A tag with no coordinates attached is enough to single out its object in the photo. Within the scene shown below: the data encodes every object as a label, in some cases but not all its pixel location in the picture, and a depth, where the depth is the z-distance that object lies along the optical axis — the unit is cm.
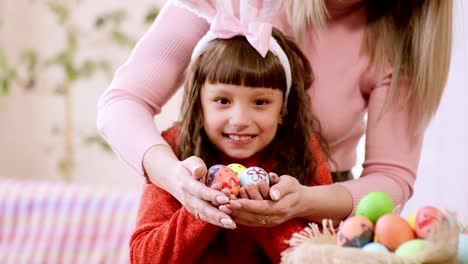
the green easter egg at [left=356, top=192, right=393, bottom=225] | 119
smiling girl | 138
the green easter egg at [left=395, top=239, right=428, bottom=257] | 111
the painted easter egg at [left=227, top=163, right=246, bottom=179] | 134
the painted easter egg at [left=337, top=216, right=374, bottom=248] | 115
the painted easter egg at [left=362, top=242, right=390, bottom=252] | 113
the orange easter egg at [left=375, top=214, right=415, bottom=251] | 114
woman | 150
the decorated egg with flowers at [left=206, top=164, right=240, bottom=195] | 131
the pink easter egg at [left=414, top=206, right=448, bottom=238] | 113
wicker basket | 110
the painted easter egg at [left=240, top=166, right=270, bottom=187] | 131
